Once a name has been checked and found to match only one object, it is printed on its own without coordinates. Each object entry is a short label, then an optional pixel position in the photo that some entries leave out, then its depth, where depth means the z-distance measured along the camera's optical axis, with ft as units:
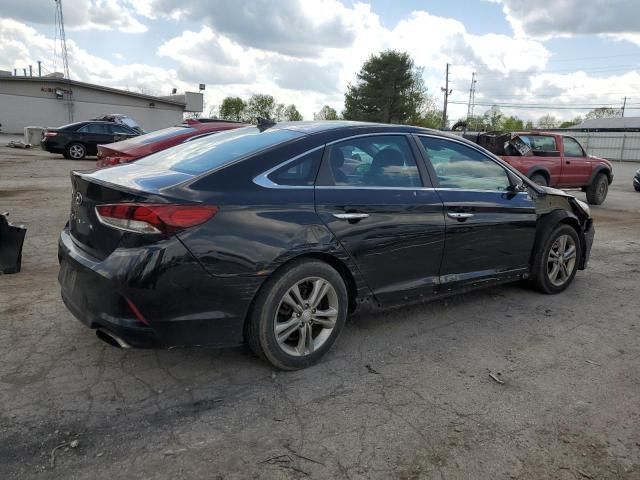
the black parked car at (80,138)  61.16
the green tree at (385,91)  183.93
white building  117.70
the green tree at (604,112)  322.01
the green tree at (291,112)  226.54
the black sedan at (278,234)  9.51
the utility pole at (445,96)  227.79
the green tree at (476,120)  281.09
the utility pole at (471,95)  288.71
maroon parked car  25.77
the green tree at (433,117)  240.94
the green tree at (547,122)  319.76
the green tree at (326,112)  250.98
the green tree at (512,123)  338.87
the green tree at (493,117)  304.97
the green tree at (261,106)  222.28
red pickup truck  37.47
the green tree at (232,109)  213.25
